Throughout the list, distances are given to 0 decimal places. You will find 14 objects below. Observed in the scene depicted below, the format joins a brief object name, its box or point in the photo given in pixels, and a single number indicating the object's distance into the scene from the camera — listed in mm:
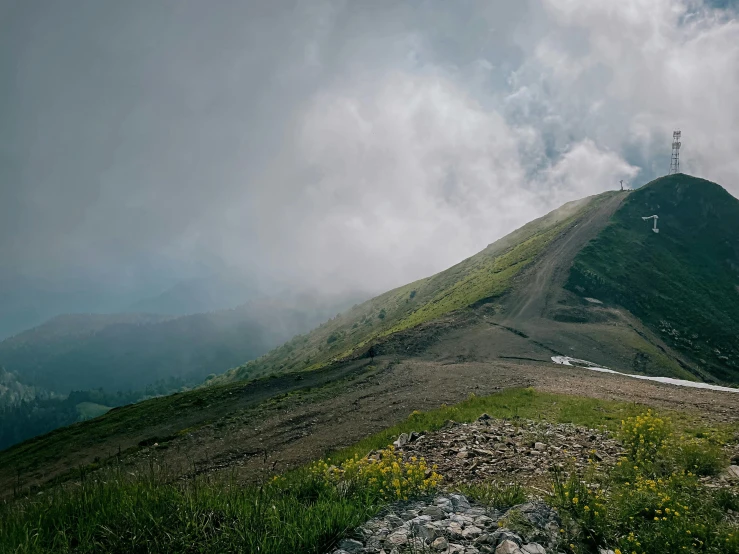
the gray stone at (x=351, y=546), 6098
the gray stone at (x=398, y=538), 6305
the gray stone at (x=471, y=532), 6605
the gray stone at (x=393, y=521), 6934
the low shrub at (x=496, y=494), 8227
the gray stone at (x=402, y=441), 14634
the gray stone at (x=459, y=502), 7863
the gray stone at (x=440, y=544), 6203
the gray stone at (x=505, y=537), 6347
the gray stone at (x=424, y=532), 6488
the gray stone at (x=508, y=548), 6039
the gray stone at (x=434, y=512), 7329
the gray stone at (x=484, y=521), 7055
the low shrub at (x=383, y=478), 8547
